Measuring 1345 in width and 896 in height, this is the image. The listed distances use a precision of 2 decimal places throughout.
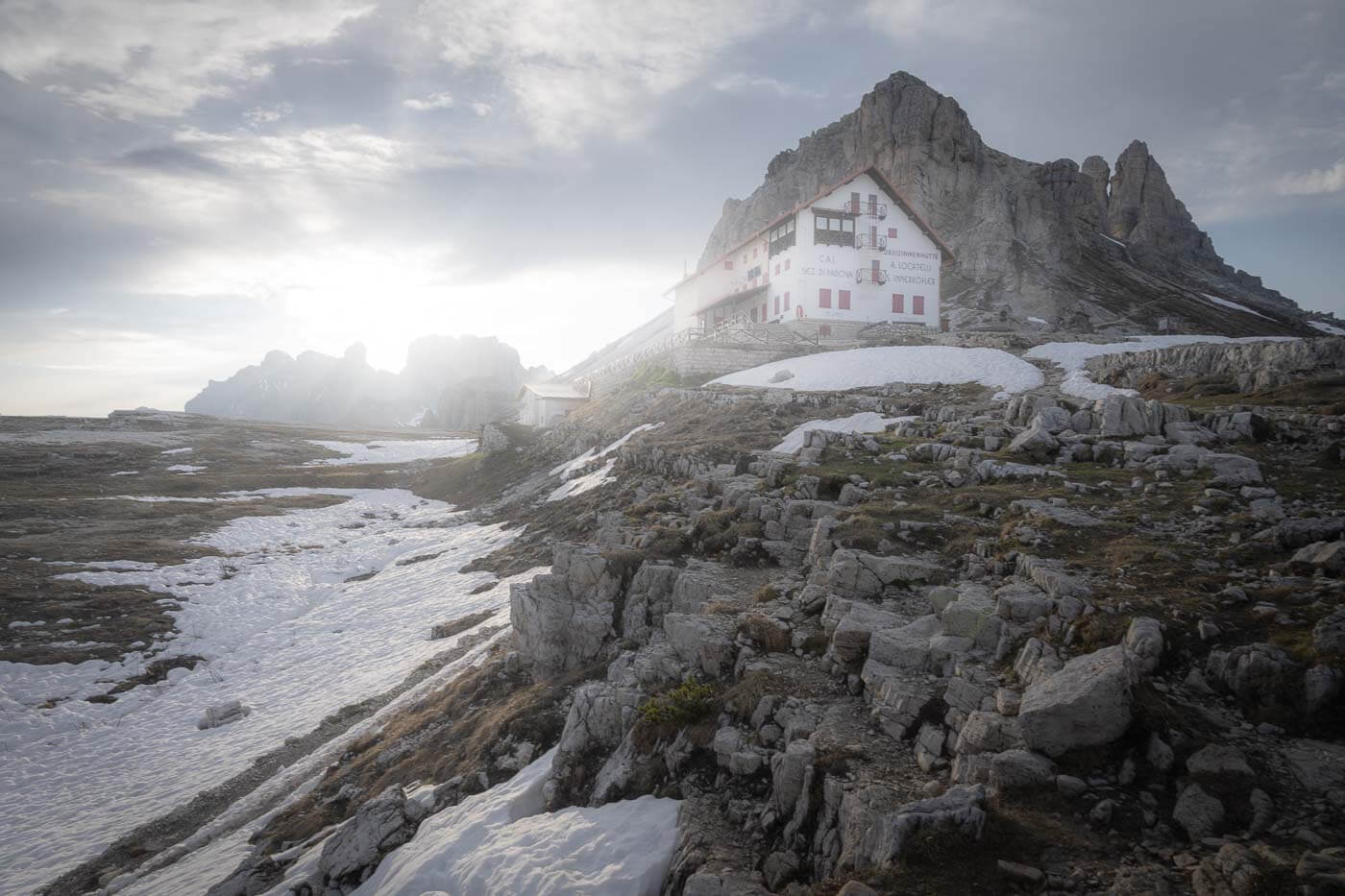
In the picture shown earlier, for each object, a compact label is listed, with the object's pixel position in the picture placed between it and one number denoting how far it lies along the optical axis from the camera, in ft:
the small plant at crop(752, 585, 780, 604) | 46.28
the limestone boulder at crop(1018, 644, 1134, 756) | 24.11
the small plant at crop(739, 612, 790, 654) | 39.48
